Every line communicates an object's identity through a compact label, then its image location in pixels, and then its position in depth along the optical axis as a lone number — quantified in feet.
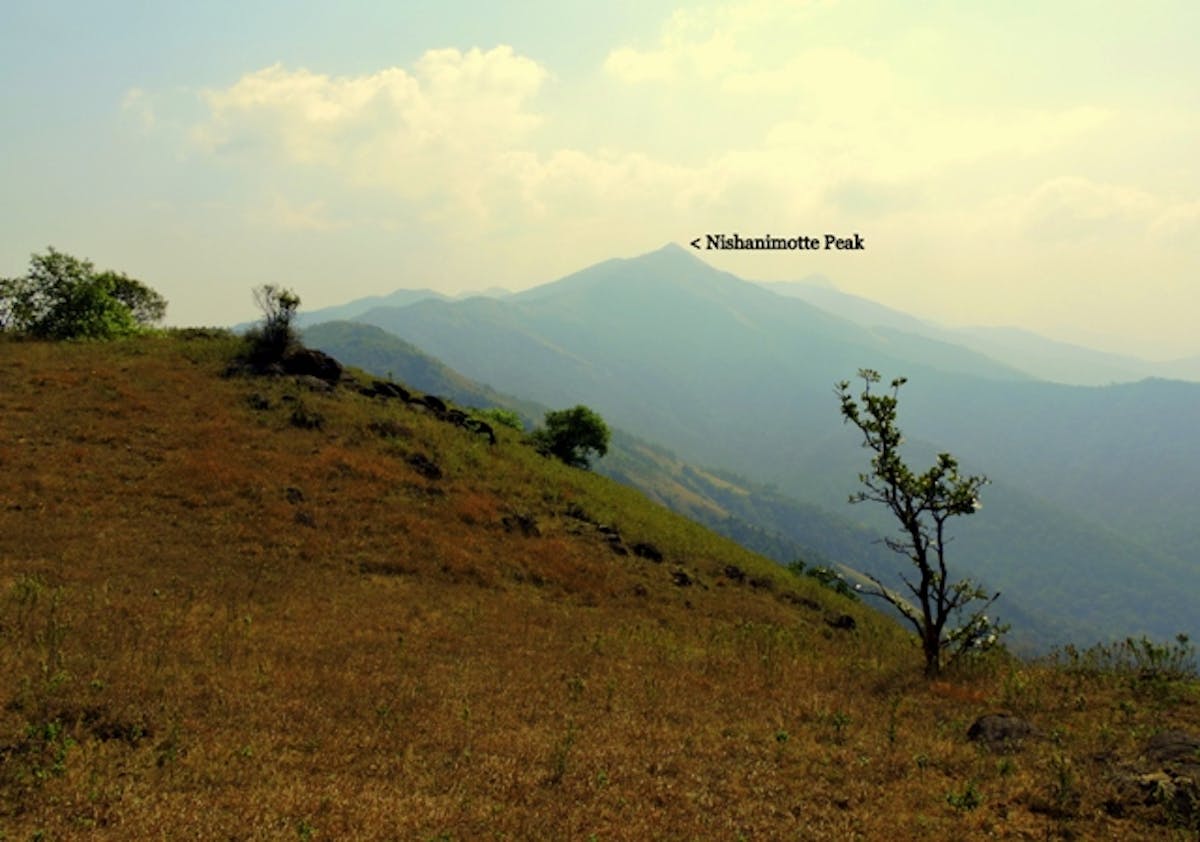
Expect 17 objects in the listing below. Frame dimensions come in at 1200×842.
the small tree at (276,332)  158.40
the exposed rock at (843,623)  110.73
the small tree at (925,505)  55.98
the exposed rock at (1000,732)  39.83
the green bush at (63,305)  188.14
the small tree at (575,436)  217.97
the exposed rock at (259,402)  130.52
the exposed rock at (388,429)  132.77
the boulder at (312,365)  158.20
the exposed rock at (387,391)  166.50
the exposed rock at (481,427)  162.22
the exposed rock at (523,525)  106.93
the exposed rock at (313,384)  149.85
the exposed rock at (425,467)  118.85
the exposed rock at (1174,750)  34.01
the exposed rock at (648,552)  113.91
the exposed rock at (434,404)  168.54
